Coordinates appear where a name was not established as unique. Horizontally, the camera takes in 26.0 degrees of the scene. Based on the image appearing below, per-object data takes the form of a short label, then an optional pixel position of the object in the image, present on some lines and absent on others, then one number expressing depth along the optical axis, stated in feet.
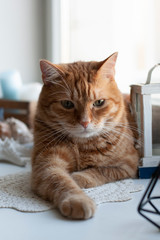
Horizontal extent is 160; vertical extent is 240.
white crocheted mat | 3.29
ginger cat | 3.88
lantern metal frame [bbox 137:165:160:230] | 2.38
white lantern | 4.15
